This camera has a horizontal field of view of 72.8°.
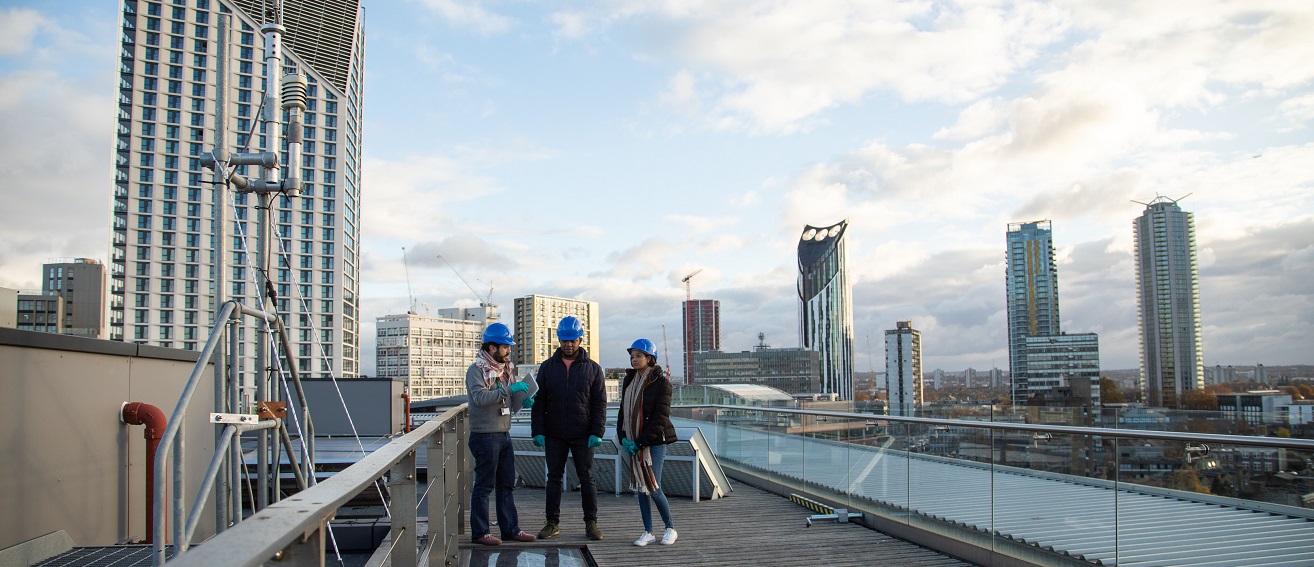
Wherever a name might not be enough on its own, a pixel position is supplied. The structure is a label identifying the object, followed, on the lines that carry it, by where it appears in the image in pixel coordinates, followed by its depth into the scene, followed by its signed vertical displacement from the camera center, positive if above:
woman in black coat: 6.88 -0.56
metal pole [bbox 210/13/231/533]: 5.71 +0.99
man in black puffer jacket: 6.91 -0.43
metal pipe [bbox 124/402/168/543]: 7.42 -0.54
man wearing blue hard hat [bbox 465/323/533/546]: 6.56 -0.45
